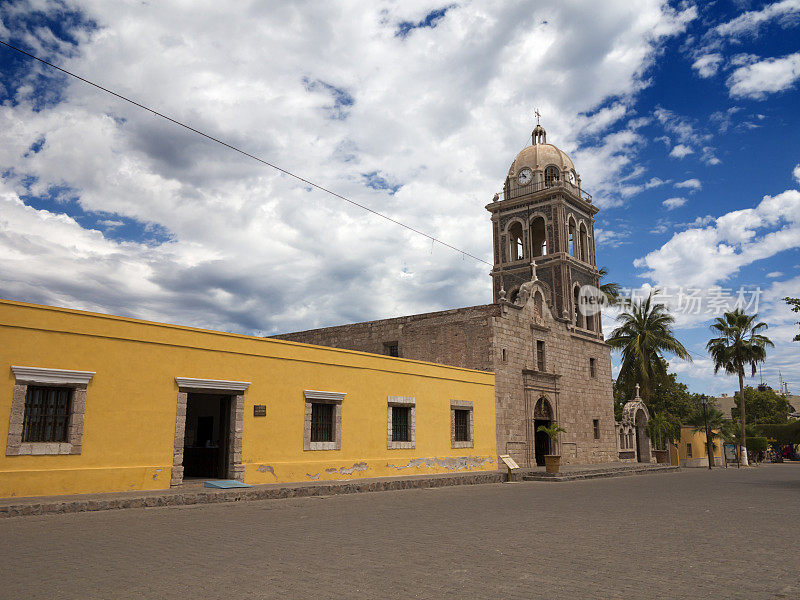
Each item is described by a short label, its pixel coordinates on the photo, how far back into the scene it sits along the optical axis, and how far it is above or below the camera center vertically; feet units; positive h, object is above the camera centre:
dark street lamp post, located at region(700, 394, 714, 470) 110.42 +4.15
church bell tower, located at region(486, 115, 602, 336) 118.73 +39.60
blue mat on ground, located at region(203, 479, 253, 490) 43.75 -4.47
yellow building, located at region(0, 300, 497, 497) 37.91 +1.07
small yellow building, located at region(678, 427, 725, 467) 126.31 -5.39
